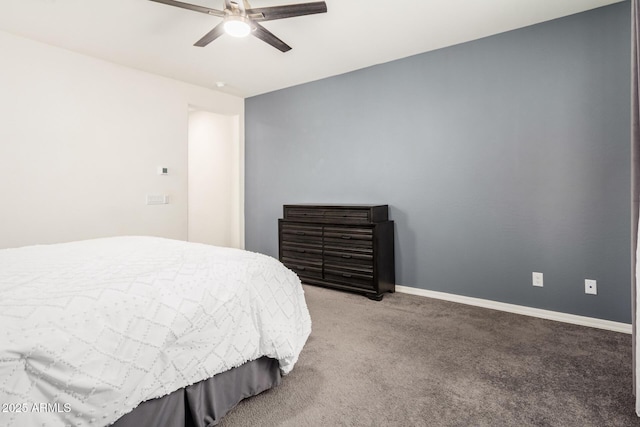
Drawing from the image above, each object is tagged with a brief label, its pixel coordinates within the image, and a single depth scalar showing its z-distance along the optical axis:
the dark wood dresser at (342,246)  3.42
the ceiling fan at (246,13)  2.18
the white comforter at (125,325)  1.00
